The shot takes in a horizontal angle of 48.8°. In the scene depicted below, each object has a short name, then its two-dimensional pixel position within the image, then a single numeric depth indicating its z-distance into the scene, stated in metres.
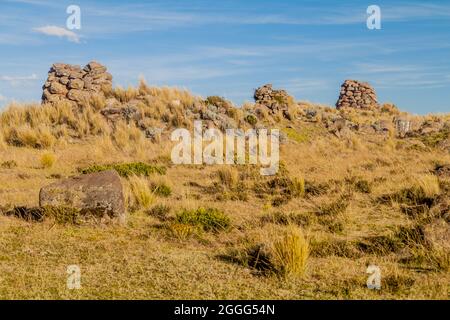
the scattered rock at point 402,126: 32.93
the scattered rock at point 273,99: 30.12
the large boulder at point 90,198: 9.79
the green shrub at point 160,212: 10.70
